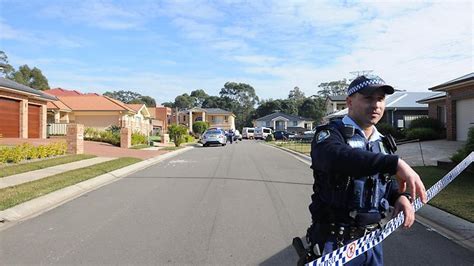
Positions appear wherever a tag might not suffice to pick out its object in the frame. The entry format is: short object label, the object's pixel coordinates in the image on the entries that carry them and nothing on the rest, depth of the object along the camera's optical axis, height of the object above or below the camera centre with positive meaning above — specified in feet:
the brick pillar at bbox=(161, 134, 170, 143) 137.08 -1.20
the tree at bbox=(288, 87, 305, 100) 421.59 +39.87
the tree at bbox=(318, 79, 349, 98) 384.27 +42.47
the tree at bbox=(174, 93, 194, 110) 445.37 +34.42
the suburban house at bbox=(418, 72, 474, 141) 76.95 +5.43
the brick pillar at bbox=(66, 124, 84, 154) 67.41 -0.90
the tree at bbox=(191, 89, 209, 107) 456.04 +40.72
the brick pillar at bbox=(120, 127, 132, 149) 99.30 -0.86
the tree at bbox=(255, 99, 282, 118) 367.86 +23.21
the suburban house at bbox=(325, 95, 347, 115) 228.22 +17.15
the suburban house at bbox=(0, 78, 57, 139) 81.76 +4.88
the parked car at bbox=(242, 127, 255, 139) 227.20 +0.67
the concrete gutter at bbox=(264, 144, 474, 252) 20.48 -4.88
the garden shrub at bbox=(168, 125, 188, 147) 120.88 +0.37
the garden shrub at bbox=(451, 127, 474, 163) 42.22 -1.47
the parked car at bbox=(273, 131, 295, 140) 187.98 -0.33
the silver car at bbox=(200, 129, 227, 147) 124.88 -1.09
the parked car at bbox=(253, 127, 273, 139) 209.70 +1.11
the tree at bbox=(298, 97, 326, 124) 352.49 +21.74
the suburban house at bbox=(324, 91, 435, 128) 132.67 +7.31
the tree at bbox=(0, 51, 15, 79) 222.97 +34.09
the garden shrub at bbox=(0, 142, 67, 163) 50.39 -2.24
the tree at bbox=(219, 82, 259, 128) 428.15 +40.13
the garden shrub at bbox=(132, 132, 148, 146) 112.14 -1.29
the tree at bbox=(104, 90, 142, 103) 481.09 +44.19
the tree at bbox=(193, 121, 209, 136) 226.13 +3.83
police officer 7.55 -0.85
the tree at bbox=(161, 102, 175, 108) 465.67 +33.84
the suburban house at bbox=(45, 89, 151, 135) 143.43 +7.88
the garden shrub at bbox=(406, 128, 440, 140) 91.81 +0.05
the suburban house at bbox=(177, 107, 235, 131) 304.91 +12.44
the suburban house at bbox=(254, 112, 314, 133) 313.32 +9.72
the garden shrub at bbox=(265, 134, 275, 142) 181.68 -1.59
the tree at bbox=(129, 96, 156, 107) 456.45 +36.86
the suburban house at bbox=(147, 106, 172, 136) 259.90 +12.18
